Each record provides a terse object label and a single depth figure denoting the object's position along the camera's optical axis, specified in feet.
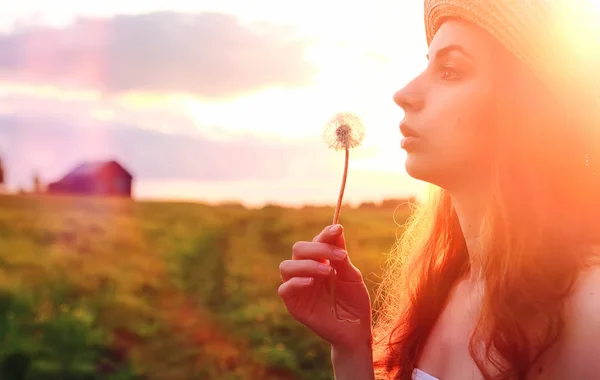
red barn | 70.41
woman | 2.37
